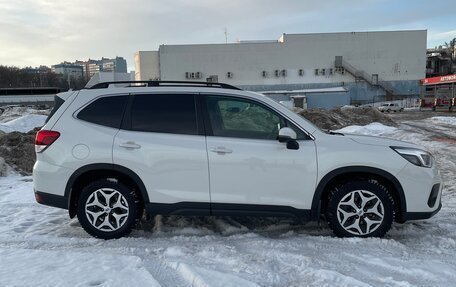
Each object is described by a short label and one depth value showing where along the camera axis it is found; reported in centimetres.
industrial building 8044
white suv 480
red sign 4138
